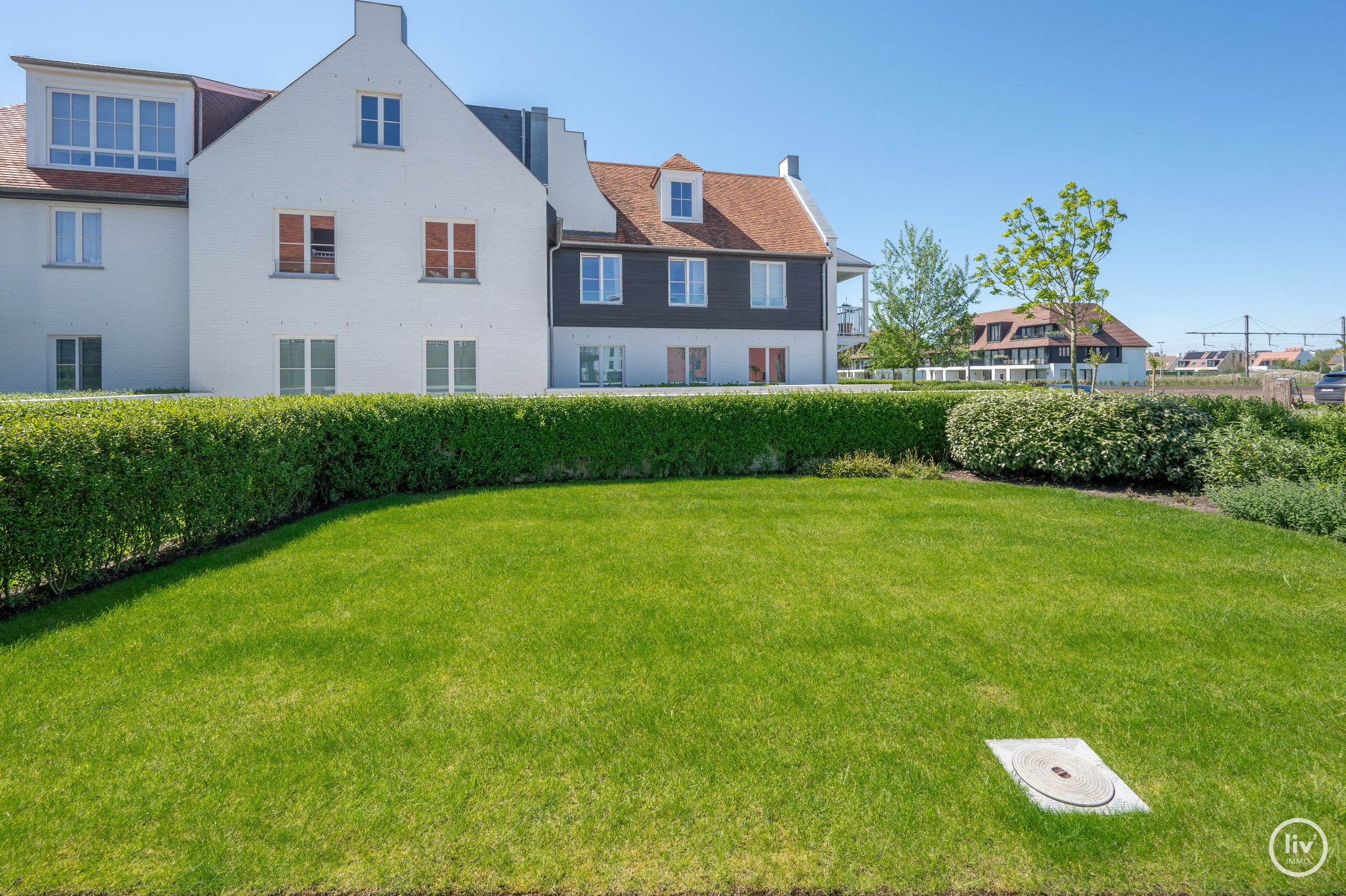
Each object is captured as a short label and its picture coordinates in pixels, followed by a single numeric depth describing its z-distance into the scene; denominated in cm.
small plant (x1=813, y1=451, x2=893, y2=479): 1275
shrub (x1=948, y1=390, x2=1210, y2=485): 1066
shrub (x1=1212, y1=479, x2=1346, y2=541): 796
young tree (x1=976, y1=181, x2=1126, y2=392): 1463
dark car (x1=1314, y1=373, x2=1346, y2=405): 2797
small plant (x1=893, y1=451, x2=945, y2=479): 1245
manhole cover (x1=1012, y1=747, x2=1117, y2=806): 320
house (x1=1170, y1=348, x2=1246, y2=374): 12950
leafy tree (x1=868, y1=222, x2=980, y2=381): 2855
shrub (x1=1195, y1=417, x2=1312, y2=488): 953
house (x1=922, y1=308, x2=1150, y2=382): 5709
